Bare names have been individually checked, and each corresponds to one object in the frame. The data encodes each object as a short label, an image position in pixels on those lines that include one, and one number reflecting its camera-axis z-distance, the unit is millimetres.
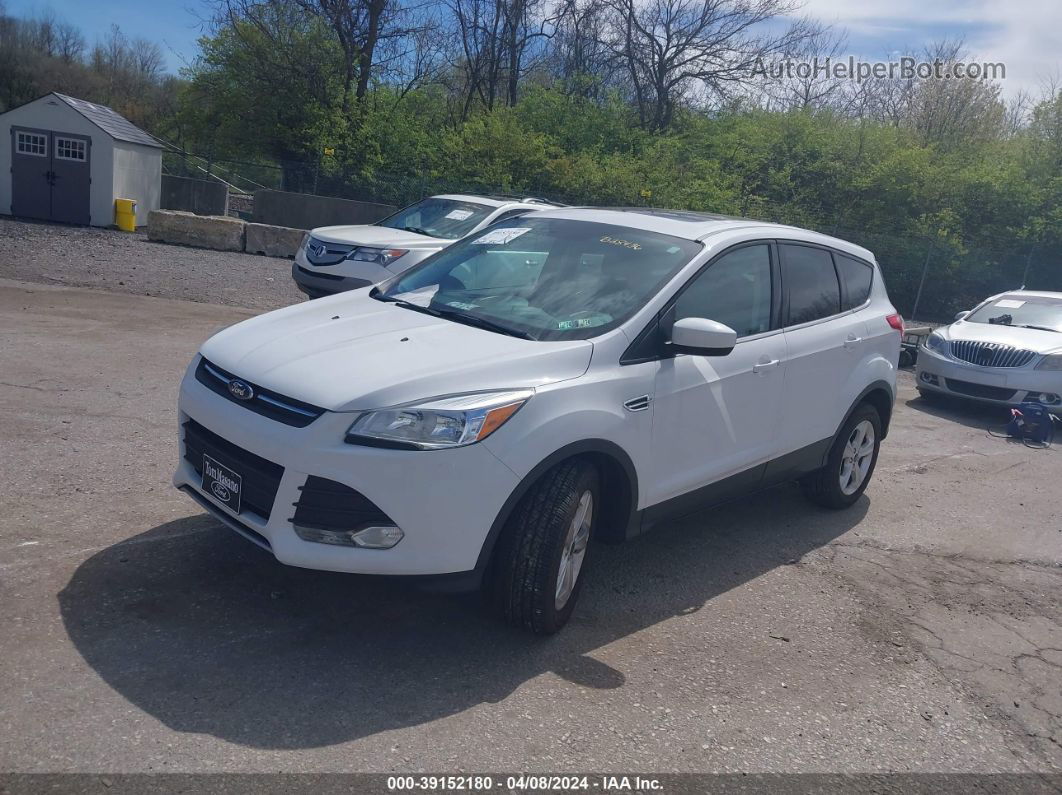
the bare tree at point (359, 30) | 25844
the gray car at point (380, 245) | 11023
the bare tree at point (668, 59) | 29594
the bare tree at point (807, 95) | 30295
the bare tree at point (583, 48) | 30375
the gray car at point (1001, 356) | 10375
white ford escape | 3602
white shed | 20734
